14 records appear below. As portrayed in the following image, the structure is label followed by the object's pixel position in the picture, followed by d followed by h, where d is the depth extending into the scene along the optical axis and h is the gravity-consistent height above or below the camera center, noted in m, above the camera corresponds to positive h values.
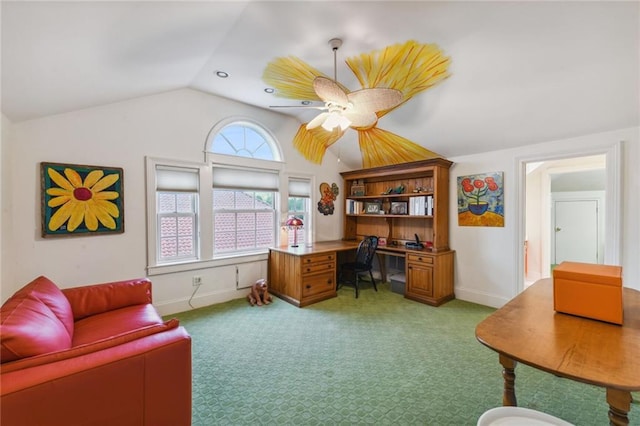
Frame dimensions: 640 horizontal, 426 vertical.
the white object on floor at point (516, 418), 0.96 -0.77
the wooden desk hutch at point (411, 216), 3.87 -0.08
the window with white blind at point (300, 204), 4.69 +0.13
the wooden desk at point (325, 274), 3.75 -0.94
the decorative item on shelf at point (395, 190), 4.60 +0.37
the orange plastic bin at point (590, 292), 1.30 -0.43
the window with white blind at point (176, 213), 3.44 -0.01
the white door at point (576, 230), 4.78 -0.39
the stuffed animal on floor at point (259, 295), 3.78 -1.21
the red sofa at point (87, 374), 1.02 -0.69
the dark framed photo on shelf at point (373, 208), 4.94 +0.05
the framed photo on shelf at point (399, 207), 4.58 +0.06
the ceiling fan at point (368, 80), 2.22 +1.47
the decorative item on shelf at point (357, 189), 5.23 +0.44
